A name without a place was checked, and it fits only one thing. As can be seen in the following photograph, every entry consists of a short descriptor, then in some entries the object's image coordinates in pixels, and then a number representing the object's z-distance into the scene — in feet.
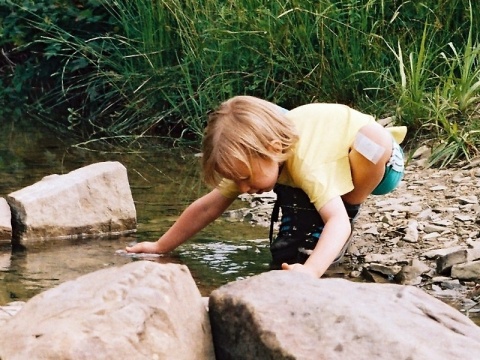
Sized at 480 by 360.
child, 9.87
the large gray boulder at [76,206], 12.78
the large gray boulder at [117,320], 6.83
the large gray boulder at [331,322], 6.82
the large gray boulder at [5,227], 12.60
